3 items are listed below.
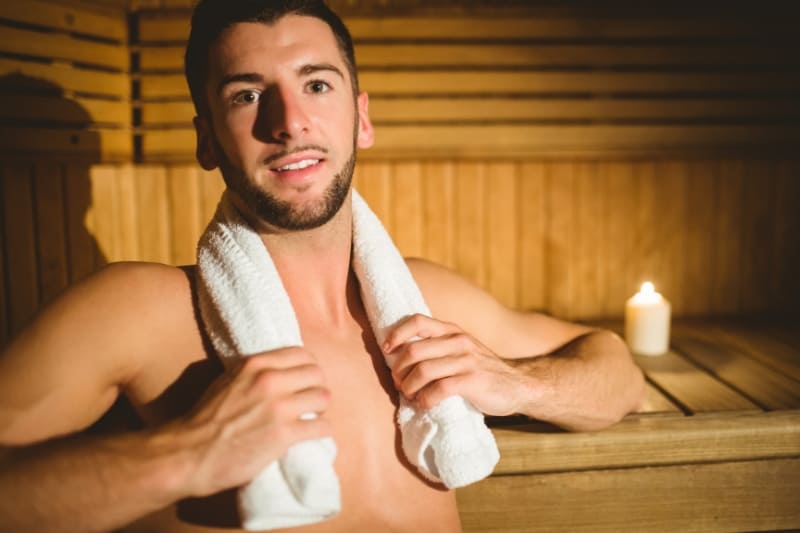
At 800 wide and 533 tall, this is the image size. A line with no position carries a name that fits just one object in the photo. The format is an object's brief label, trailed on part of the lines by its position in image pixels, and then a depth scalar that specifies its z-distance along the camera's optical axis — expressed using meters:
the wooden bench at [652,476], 1.53
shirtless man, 0.98
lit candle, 2.12
